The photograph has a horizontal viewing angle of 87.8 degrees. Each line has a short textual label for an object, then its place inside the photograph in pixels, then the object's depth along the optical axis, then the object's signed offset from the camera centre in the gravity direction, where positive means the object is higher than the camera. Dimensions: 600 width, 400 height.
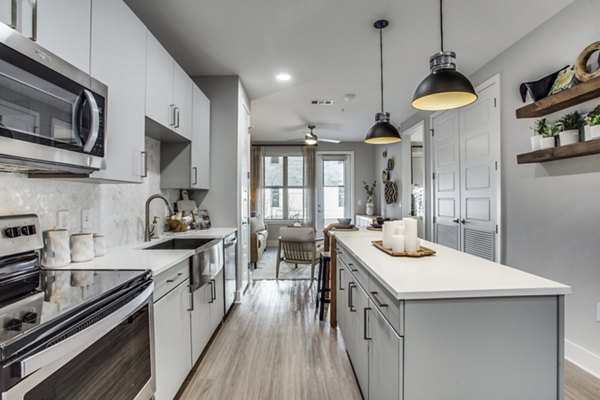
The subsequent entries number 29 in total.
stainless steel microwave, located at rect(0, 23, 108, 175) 1.03 +0.35
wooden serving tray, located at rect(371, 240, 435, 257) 1.85 -0.31
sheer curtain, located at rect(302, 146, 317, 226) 7.75 +0.56
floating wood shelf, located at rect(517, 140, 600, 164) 2.05 +0.36
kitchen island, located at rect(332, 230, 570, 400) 1.18 -0.53
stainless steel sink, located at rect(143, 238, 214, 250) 2.77 -0.38
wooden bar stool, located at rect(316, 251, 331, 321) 3.20 -0.85
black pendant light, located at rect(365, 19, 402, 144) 2.74 +0.62
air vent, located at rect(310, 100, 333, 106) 4.70 +1.51
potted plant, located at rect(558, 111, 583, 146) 2.24 +0.53
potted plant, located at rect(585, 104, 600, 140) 2.01 +0.51
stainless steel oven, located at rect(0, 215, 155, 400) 0.81 -0.39
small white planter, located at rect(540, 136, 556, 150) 2.38 +0.46
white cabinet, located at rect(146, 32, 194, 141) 2.20 +0.88
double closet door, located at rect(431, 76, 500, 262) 3.24 +0.32
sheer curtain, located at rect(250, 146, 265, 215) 7.68 +0.70
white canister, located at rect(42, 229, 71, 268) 1.55 -0.24
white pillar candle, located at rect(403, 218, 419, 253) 1.92 -0.21
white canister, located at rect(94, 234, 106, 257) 1.85 -0.27
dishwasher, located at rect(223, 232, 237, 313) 3.10 -0.68
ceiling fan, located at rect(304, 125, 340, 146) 6.01 +1.22
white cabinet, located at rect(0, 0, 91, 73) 1.10 +0.70
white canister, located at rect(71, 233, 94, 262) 1.68 -0.25
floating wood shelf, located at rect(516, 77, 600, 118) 2.02 +0.73
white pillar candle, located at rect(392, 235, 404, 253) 1.89 -0.26
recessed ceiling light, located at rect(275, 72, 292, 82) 3.66 +1.49
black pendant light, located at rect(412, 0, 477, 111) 1.64 +0.64
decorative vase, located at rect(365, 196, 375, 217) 7.46 -0.16
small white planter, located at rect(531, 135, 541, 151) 2.52 +0.49
